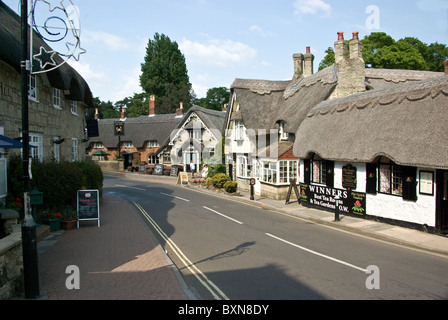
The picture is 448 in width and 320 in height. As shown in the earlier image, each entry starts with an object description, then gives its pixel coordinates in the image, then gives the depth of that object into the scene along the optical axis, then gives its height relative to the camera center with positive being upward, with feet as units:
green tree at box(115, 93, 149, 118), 244.63 +35.60
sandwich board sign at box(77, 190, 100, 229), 45.52 -6.32
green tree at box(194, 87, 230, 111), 294.46 +49.03
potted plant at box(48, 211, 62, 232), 42.14 -7.70
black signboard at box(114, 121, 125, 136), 162.81 +13.34
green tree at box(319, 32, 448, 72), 124.98 +37.71
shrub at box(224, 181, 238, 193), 88.43 -7.96
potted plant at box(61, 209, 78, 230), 43.32 -7.83
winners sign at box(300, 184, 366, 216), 54.19 -7.79
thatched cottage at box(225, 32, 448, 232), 45.32 +3.75
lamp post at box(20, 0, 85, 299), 21.79 -3.37
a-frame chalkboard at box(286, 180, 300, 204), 70.04 -7.47
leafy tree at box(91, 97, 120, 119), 317.83 +47.03
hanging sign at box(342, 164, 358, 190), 54.85 -3.75
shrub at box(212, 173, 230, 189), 93.30 -6.71
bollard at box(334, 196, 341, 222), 52.34 -9.14
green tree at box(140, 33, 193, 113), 269.64 +68.68
